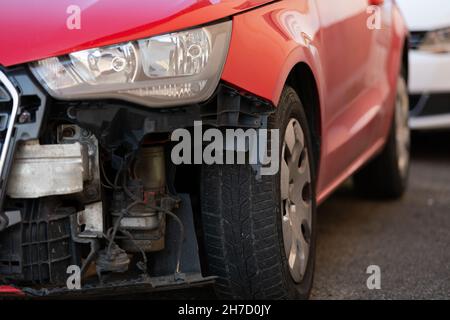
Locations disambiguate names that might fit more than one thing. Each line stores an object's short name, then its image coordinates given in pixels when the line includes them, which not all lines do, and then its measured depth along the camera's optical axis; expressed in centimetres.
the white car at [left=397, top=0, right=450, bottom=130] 1017
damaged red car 411
